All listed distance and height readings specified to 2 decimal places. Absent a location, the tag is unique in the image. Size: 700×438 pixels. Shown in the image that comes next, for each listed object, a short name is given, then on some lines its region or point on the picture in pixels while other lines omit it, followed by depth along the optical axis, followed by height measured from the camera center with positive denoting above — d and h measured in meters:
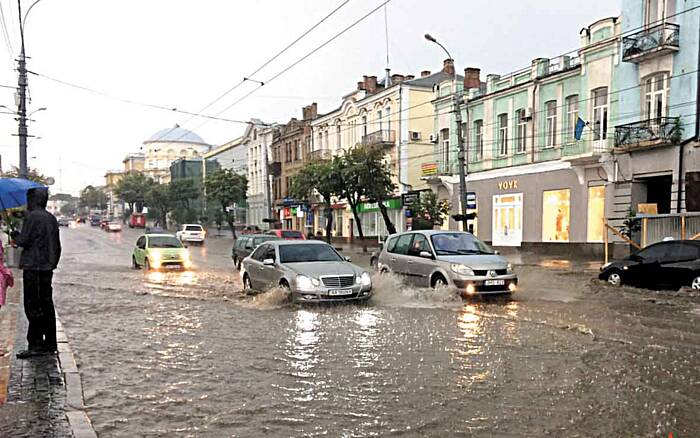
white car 47.41 -2.25
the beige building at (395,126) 41.56 +5.86
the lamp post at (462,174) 25.23 +1.29
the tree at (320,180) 37.16 +1.62
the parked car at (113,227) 74.31 -2.54
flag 26.53 +3.34
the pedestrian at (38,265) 6.97 -0.68
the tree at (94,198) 154.12 +2.27
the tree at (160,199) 83.75 +1.02
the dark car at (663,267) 13.91 -1.53
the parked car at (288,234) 32.38 -1.53
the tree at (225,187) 61.38 +1.92
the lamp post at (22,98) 20.23 +3.75
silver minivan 12.52 -1.28
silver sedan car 11.61 -1.35
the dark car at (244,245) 23.88 -1.59
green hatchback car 21.33 -1.68
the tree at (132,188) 96.81 +2.96
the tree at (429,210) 33.62 -0.29
